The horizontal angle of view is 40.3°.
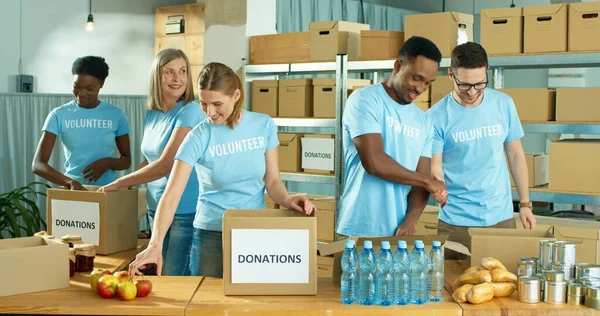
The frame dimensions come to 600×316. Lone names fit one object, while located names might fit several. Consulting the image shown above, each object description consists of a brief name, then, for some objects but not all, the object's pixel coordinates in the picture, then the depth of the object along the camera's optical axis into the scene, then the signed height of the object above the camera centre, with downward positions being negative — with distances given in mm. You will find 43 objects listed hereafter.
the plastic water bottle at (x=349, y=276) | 2739 -485
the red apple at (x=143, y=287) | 2861 -549
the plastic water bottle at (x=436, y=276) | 2807 -487
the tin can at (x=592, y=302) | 2705 -553
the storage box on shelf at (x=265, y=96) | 6215 +274
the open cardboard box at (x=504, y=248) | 3104 -430
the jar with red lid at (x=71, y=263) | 3252 -531
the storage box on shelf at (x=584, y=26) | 4730 +639
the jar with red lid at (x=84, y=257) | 3312 -516
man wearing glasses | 3613 -78
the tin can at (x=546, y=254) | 2900 -424
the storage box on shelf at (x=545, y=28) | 4840 +641
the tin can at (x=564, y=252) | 2871 -412
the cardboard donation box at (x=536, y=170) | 4996 -213
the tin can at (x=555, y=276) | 2783 -480
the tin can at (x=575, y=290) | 2760 -521
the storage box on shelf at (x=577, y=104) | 4730 +184
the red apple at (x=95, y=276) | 2920 -521
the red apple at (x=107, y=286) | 2848 -544
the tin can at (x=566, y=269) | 2873 -469
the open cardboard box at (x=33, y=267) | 2883 -497
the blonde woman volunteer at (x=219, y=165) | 3105 -131
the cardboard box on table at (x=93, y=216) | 3572 -381
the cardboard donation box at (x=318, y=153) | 5957 -153
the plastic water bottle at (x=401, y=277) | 2732 -480
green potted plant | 5762 -627
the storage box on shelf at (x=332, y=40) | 5934 +678
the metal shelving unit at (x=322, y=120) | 5840 +177
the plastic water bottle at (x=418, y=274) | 2760 -474
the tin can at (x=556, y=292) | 2781 -534
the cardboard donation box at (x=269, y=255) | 2818 -426
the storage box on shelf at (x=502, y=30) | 5008 +646
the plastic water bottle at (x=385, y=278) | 2725 -484
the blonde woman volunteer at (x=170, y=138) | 3520 -31
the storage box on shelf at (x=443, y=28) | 5371 +706
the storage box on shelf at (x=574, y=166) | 4668 -175
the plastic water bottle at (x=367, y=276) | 2744 -481
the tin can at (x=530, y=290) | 2779 -527
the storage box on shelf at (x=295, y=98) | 6059 +257
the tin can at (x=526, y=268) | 2881 -472
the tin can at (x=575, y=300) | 2768 -557
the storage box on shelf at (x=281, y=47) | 6157 +645
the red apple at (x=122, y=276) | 2854 -514
